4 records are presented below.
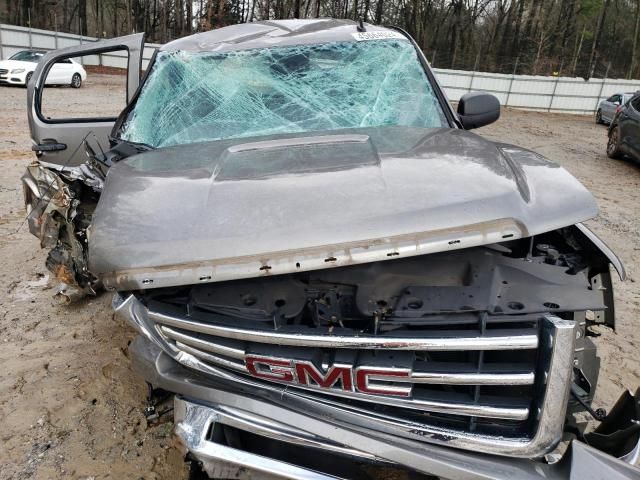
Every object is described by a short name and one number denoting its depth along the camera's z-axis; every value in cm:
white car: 1523
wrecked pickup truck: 147
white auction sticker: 311
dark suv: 847
